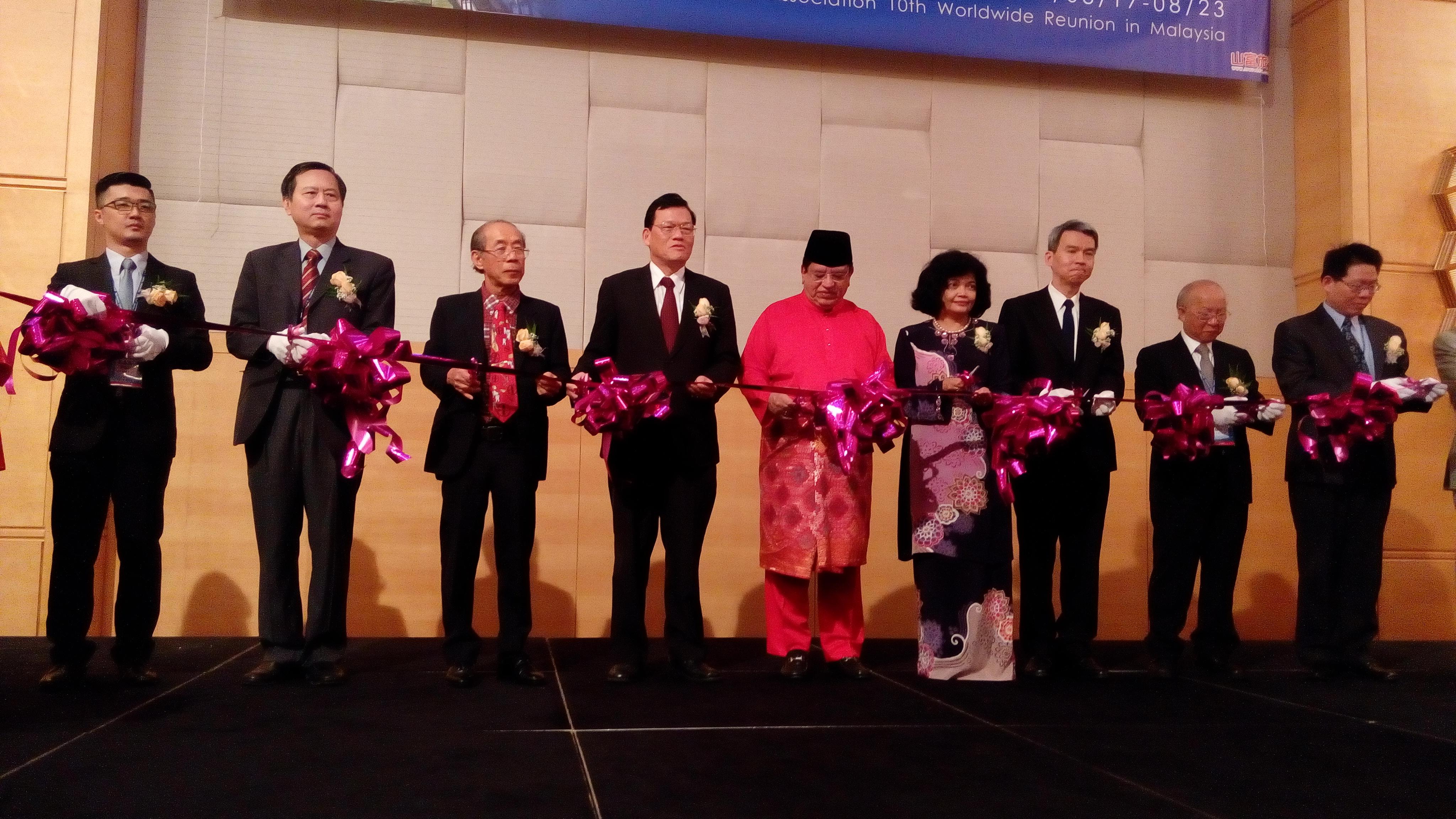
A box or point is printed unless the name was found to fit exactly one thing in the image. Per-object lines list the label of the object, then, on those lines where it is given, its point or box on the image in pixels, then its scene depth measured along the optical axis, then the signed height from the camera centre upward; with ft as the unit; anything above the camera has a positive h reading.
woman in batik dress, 12.16 -0.30
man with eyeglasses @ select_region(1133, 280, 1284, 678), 13.56 -0.16
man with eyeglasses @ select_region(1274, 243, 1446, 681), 13.28 +0.06
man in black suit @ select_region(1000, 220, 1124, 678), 12.96 +0.15
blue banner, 17.66 +7.51
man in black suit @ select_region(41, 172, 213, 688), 10.78 +0.13
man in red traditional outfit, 12.09 +0.05
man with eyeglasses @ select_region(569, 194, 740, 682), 11.90 +0.38
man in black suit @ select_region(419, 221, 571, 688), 11.38 +0.27
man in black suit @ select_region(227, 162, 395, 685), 11.07 +0.18
